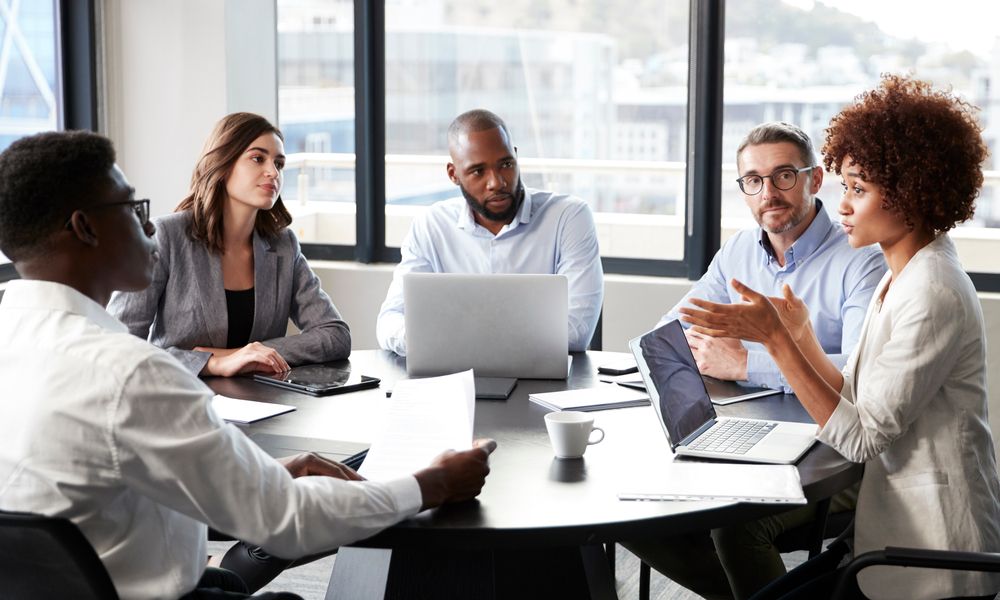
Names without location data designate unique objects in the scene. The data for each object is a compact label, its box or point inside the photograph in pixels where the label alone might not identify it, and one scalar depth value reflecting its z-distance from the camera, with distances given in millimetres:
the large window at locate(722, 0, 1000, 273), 4062
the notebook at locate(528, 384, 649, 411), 2238
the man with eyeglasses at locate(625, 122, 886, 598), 2482
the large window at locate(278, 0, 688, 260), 4516
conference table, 1542
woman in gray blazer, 2766
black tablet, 2387
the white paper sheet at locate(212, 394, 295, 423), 2125
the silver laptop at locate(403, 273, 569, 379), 2402
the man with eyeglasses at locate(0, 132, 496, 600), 1307
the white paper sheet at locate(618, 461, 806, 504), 1643
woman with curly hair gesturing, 1822
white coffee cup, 1821
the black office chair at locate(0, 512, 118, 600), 1244
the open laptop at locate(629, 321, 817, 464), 1885
